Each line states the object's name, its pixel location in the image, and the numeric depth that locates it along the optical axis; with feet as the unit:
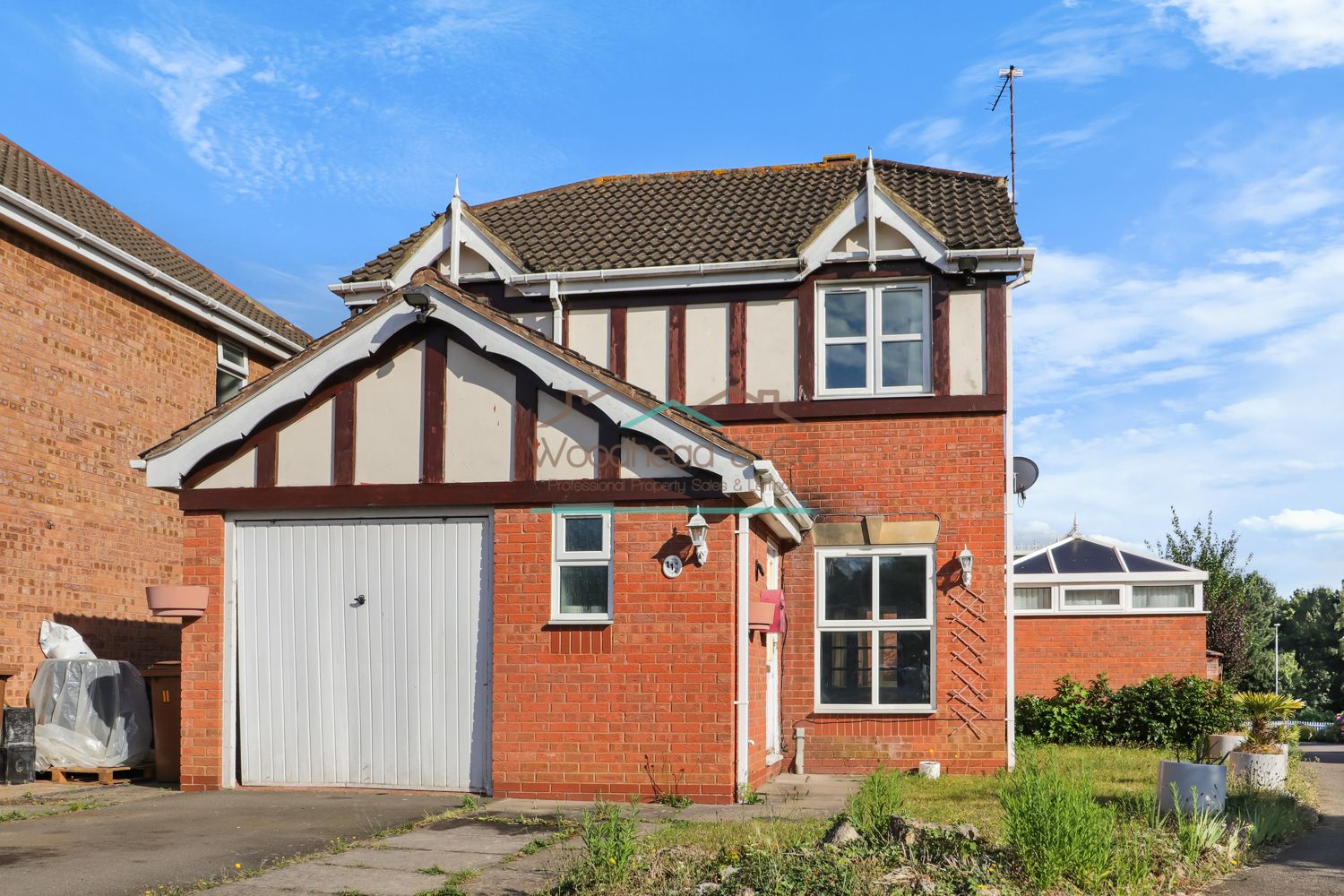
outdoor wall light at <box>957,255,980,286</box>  49.73
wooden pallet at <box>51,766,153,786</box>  45.55
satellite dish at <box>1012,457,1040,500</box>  59.52
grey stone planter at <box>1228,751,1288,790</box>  42.88
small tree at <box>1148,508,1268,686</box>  110.32
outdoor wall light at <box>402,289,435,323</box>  41.01
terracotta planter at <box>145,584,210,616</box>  41.55
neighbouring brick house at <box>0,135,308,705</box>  49.85
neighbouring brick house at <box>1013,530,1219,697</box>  73.92
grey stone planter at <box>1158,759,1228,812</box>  33.30
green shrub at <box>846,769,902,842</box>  28.53
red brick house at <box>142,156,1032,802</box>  39.91
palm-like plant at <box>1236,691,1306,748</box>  44.21
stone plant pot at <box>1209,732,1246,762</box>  52.23
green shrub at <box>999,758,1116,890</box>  24.84
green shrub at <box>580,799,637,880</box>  24.97
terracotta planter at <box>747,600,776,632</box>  42.22
